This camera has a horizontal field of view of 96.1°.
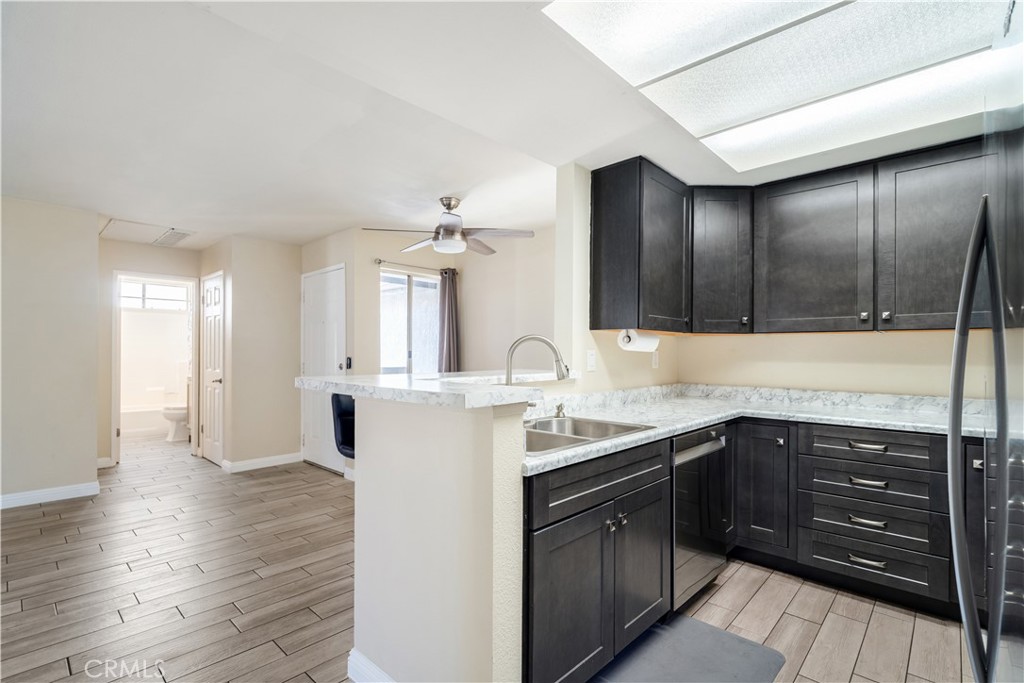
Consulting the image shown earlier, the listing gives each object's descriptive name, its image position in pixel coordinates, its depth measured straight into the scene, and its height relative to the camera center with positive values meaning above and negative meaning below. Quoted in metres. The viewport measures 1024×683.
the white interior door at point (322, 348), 4.85 -0.04
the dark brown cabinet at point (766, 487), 2.60 -0.82
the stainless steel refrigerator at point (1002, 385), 0.68 -0.07
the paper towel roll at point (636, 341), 2.78 +0.02
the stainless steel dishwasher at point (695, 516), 2.15 -0.84
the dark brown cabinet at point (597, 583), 1.46 -0.87
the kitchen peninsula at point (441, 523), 1.36 -0.58
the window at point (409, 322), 5.16 +0.26
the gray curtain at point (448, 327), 5.53 +0.21
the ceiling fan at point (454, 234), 3.44 +0.85
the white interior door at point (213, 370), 5.18 -0.29
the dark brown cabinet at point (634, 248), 2.66 +0.58
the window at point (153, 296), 7.19 +0.78
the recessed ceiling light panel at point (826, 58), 1.56 +1.11
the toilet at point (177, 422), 6.45 -1.10
